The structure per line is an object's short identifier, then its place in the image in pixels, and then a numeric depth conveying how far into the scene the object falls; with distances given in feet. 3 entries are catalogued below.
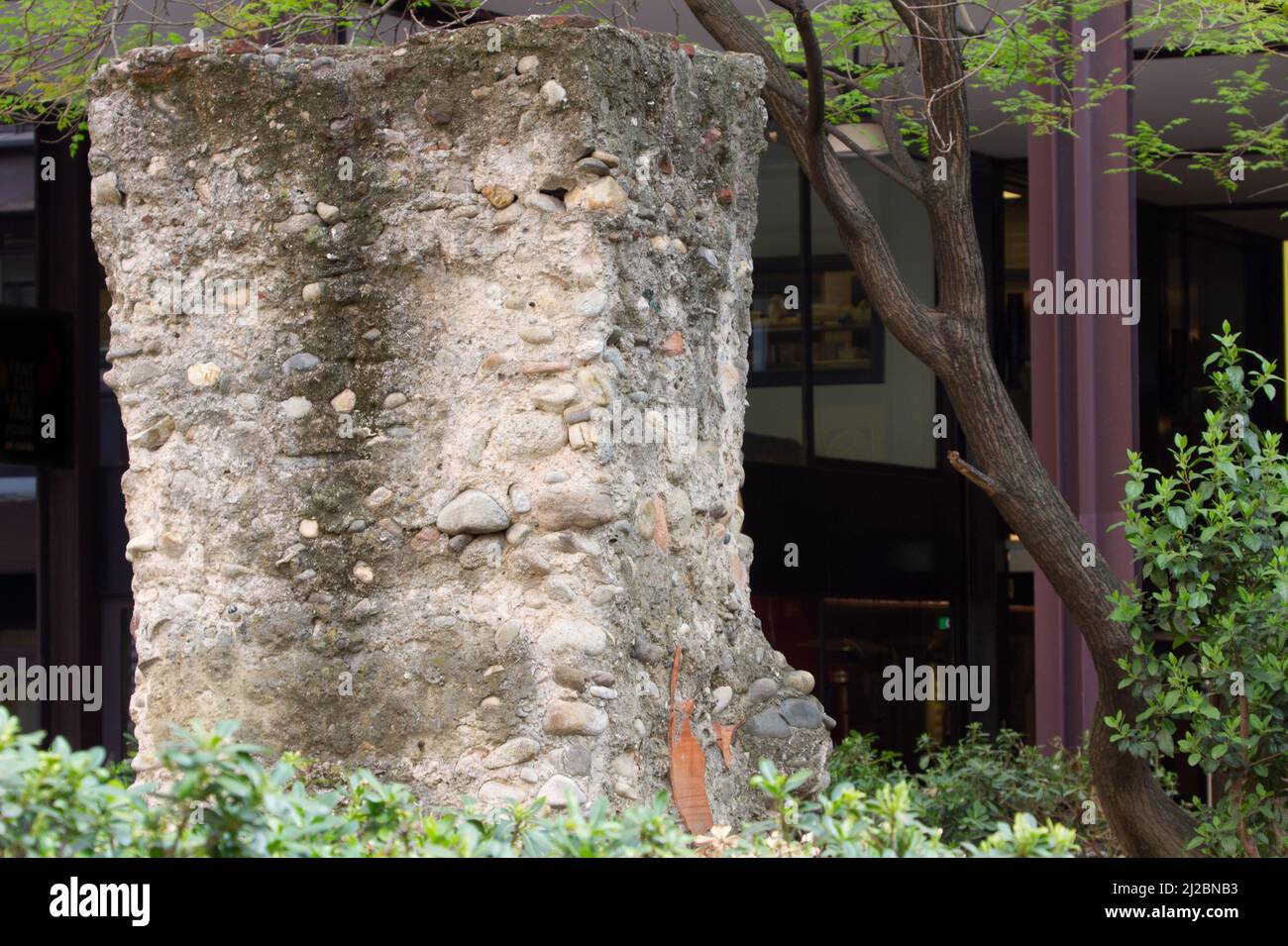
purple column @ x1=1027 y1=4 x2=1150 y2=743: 66.59
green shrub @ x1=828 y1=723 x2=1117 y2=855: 53.72
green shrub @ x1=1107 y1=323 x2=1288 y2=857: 39.42
